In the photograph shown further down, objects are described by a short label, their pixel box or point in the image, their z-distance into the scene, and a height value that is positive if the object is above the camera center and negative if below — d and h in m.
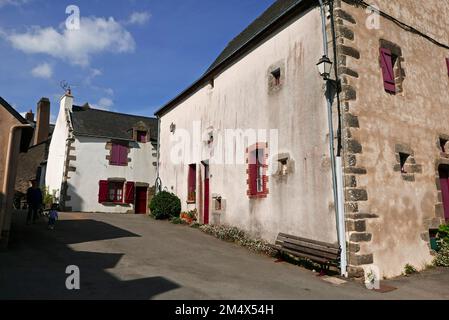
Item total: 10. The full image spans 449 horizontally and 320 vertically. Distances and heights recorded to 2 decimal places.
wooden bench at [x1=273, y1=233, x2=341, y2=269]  7.05 -0.84
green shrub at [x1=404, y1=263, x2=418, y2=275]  7.80 -1.33
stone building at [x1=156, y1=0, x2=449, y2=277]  7.56 +1.99
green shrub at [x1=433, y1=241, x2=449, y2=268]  8.43 -1.12
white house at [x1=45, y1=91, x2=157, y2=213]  18.09 +2.69
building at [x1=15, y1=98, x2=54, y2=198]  25.39 +4.31
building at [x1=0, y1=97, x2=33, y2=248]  7.55 +1.21
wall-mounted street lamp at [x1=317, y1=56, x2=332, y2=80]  7.52 +3.07
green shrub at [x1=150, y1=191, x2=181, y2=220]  14.80 +0.19
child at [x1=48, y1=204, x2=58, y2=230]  10.37 -0.18
